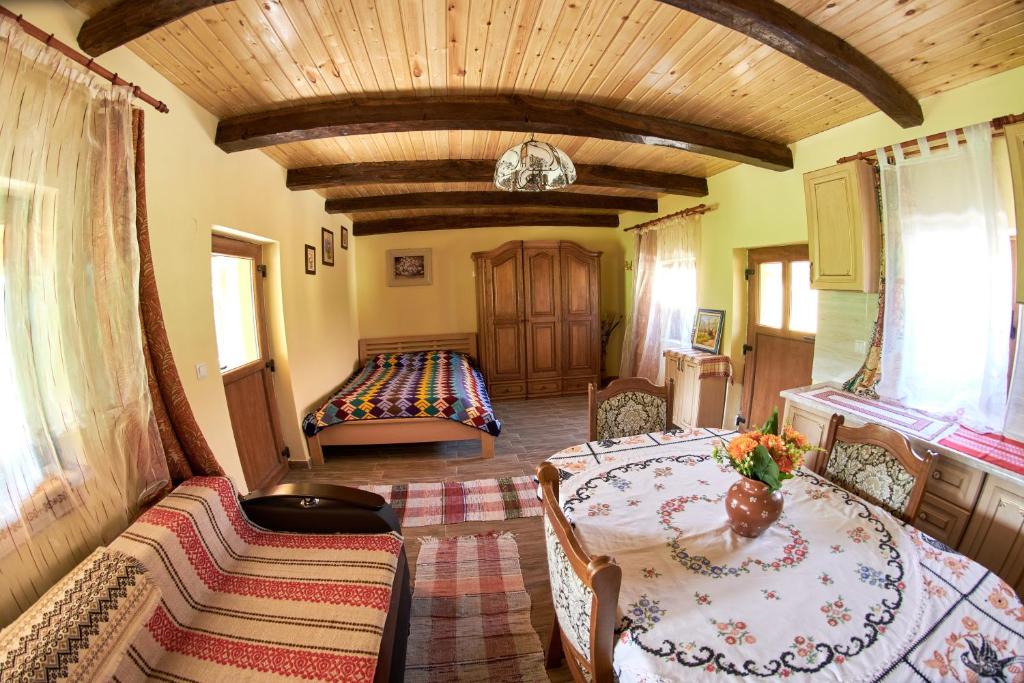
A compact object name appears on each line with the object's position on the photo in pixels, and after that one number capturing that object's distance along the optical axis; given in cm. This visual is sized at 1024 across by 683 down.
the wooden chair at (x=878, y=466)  128
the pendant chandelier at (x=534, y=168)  182
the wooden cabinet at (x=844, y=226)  218
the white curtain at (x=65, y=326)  109
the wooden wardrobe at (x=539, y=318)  495
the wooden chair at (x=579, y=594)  77
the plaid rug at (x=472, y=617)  151
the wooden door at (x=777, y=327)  294
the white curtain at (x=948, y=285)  180
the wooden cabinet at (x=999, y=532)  140
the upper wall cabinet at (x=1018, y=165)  154
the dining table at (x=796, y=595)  79
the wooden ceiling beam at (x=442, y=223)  504
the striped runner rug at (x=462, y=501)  252
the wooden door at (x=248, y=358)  259
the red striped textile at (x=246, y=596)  110
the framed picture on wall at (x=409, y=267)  528
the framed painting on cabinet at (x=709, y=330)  360
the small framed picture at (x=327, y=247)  400
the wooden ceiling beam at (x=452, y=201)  394
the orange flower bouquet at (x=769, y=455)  114
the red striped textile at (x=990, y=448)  149
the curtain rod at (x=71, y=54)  107
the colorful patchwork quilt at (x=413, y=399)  327
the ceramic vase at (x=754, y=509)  112
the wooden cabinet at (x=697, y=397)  346
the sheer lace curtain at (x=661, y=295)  393
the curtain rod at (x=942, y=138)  161
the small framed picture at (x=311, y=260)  359
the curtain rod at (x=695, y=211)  364
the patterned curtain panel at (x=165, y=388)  154
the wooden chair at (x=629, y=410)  207
